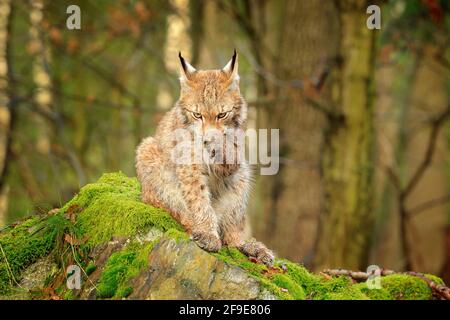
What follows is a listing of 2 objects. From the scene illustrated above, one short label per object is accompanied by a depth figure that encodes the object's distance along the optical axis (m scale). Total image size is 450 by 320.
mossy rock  4.44
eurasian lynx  5.45
